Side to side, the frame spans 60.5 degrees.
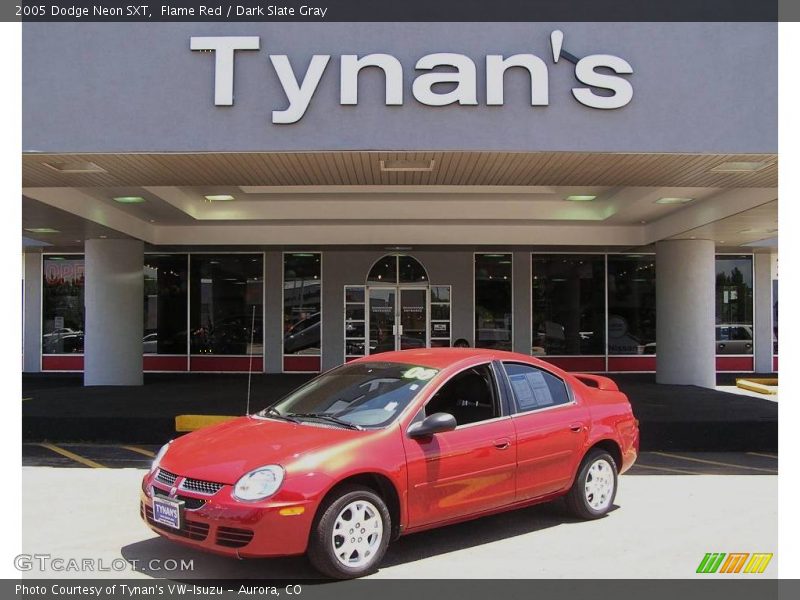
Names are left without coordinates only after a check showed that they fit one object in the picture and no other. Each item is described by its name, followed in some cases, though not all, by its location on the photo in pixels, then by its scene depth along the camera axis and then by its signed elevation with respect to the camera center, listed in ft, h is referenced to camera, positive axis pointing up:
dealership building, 28.02 +6.32
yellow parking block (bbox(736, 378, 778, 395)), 53.62 -6.33
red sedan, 15.40 -3.83
